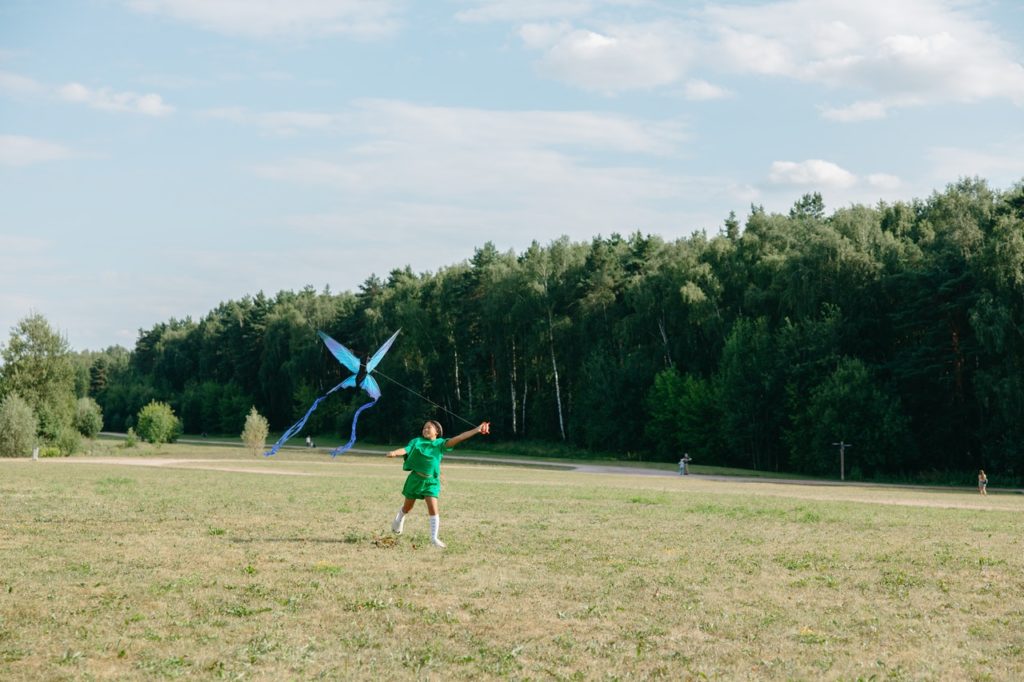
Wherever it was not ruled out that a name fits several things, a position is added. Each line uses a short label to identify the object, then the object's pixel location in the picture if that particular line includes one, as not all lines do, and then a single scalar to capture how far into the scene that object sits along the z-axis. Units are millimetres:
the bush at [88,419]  89188
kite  19109
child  16812
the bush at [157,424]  93112
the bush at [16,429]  64250
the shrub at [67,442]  71262
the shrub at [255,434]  71688
